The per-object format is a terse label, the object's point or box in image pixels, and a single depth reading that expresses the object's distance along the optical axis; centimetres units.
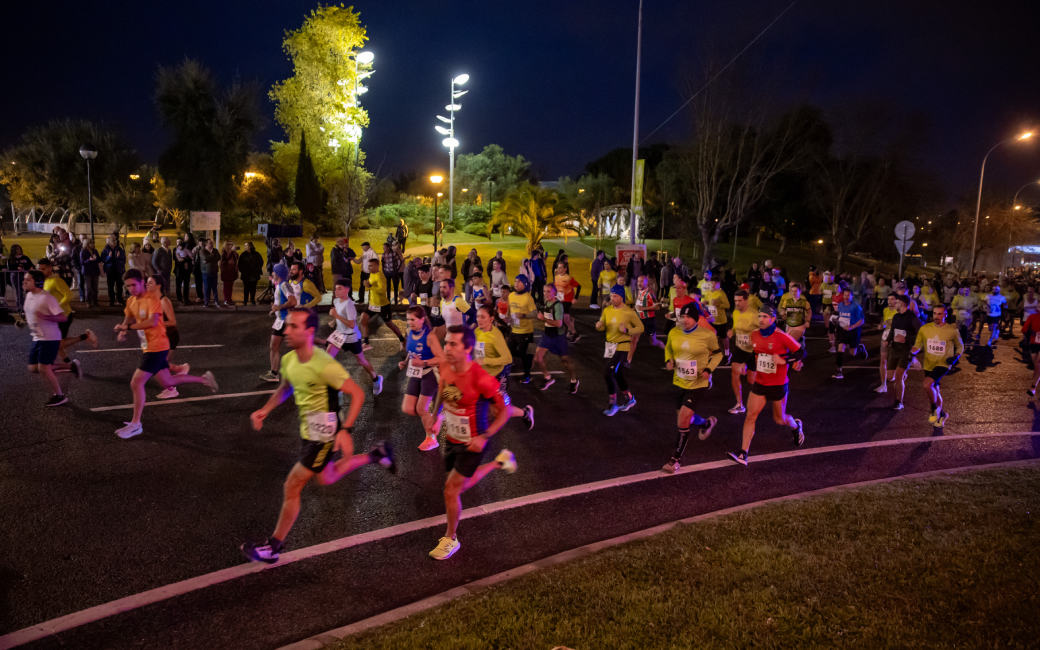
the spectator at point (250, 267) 1822
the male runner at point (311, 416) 486
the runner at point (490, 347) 714
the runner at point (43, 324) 822
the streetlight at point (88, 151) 2033
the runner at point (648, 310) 1275
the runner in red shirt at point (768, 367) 730
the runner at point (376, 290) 1107
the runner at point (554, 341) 997
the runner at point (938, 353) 937
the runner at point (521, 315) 1020
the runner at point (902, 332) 1036
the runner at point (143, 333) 764
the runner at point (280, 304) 974
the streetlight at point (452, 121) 3196
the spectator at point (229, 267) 1819
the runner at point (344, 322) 862
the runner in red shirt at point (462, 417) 505
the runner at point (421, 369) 721
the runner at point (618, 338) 907
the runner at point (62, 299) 898
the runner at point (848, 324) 1212
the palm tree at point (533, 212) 3225
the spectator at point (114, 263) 1692
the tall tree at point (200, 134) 3759
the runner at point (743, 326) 922
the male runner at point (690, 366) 714
